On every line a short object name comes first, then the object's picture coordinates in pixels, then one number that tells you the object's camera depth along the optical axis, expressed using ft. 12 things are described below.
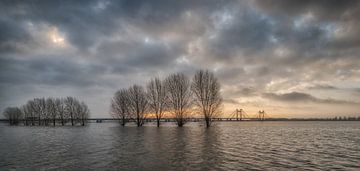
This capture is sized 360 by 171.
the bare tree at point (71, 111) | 465.88
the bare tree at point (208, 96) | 251.60
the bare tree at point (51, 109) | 499.96
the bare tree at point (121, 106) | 331.77
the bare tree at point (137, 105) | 313.73
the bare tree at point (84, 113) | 465.47
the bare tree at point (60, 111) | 483.51
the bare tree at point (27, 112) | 557.50
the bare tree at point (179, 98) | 262.65
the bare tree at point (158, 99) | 283.18
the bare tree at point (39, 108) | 523.70
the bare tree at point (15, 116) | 624.59
